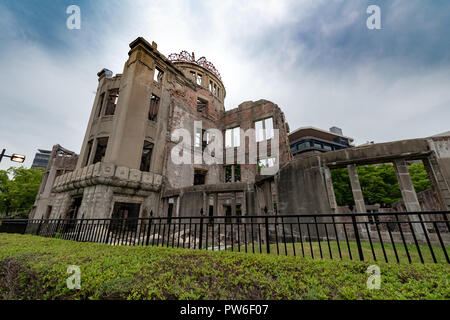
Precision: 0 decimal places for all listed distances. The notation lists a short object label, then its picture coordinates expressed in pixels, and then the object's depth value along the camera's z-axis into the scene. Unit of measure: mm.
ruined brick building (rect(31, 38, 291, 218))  12117
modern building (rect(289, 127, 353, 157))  41906
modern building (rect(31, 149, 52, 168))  87362
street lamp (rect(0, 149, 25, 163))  9680
